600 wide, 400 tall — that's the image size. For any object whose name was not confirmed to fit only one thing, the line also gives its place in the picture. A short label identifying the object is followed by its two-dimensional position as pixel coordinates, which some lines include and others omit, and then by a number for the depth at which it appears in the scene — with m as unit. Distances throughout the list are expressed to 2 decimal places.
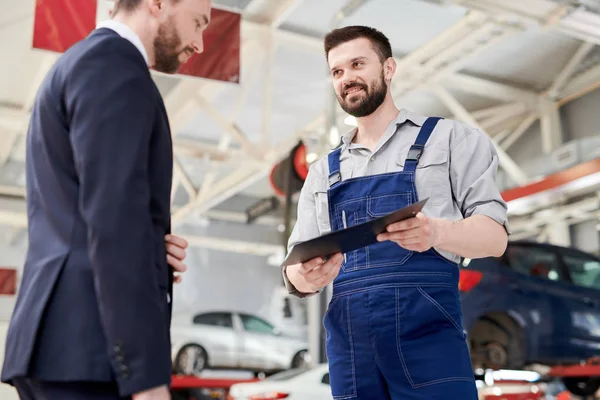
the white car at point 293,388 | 5.12
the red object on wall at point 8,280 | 14.17
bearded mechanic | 1.69
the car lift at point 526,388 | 4.68
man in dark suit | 1.06
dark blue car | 6.30
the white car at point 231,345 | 10.80
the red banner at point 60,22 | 4.93
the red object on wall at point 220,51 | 5.75
